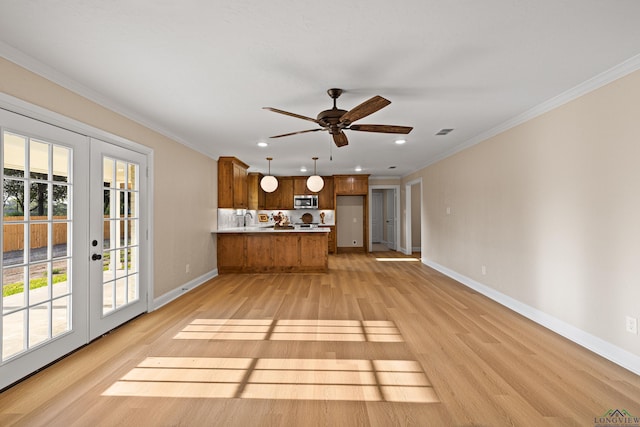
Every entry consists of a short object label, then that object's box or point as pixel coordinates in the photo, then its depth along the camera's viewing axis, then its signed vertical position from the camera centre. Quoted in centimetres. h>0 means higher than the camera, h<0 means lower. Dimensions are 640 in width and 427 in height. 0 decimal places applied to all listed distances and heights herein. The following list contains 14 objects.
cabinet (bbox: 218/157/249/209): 607 +73
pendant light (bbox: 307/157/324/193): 675 +75
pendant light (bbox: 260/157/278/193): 694 +77
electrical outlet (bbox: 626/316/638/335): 228 -89
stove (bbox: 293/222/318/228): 855 -29
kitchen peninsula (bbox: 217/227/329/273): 603 -74
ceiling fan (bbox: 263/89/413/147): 245 +91
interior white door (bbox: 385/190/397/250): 1042 -9
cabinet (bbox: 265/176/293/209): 891 +60
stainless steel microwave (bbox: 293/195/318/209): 874 +40
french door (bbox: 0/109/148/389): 212 -22
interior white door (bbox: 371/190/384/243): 1110 -7
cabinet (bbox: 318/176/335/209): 893 +59
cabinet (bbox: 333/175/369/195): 866 +89
